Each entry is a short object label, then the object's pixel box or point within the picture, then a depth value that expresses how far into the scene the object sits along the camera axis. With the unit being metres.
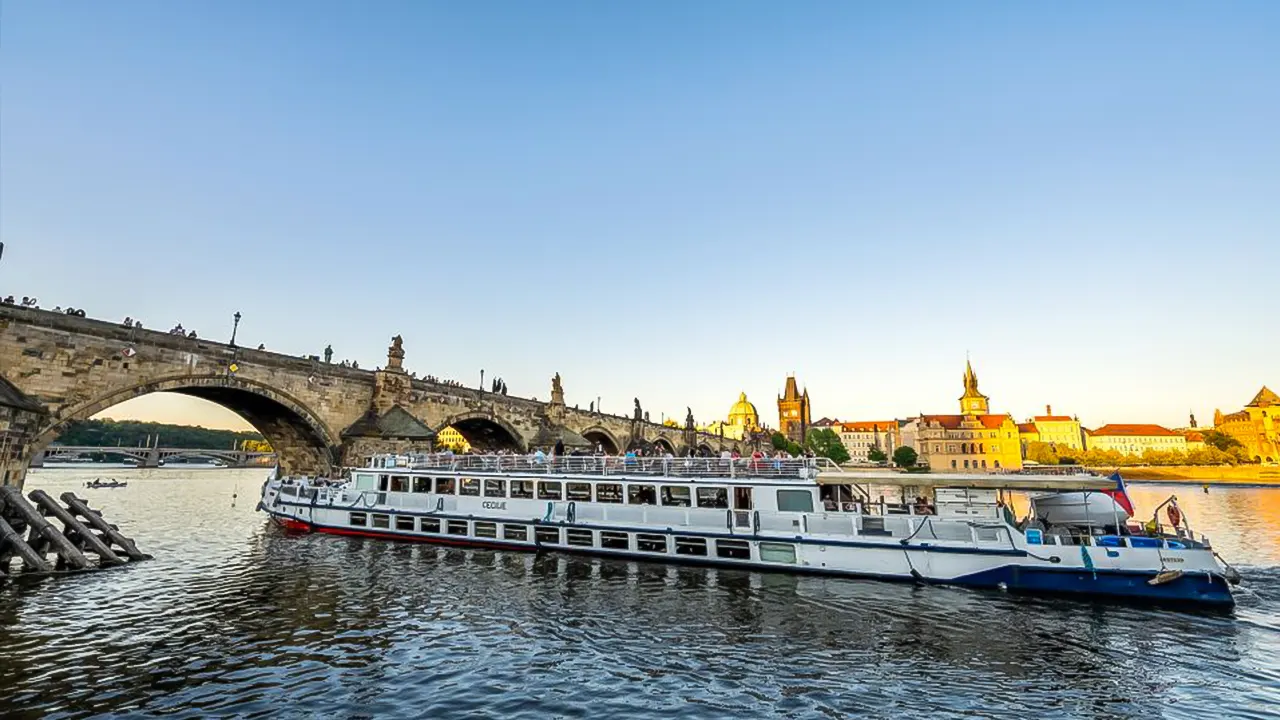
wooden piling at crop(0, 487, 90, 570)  19.91
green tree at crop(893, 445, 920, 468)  129.50
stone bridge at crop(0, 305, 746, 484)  26.42
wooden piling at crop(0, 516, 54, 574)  19.09
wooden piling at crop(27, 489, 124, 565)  21.20
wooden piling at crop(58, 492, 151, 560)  22.41
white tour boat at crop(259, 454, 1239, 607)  18.23
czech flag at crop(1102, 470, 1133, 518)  18.70
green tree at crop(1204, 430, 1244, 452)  125.94
